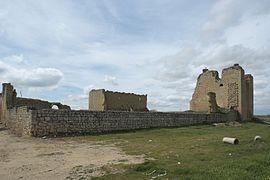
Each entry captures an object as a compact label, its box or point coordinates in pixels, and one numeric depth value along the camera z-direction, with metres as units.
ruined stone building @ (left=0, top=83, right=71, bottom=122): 16.68
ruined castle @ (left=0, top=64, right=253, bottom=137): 10.60
